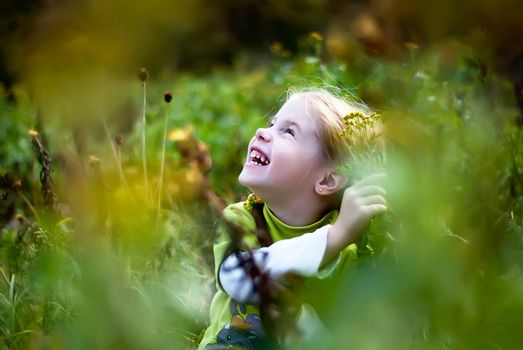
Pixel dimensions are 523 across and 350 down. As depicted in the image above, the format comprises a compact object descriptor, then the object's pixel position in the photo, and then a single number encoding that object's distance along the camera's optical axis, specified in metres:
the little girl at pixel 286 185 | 1.75
